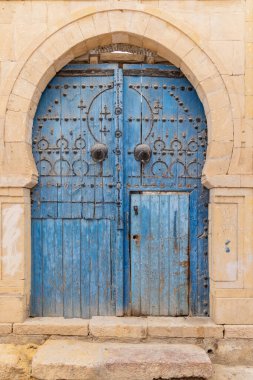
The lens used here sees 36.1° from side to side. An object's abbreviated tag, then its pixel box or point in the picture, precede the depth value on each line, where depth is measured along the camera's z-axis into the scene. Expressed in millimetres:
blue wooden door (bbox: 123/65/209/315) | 4461
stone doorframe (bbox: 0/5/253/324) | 4180
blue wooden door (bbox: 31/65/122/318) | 4445
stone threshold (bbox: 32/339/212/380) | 3615
